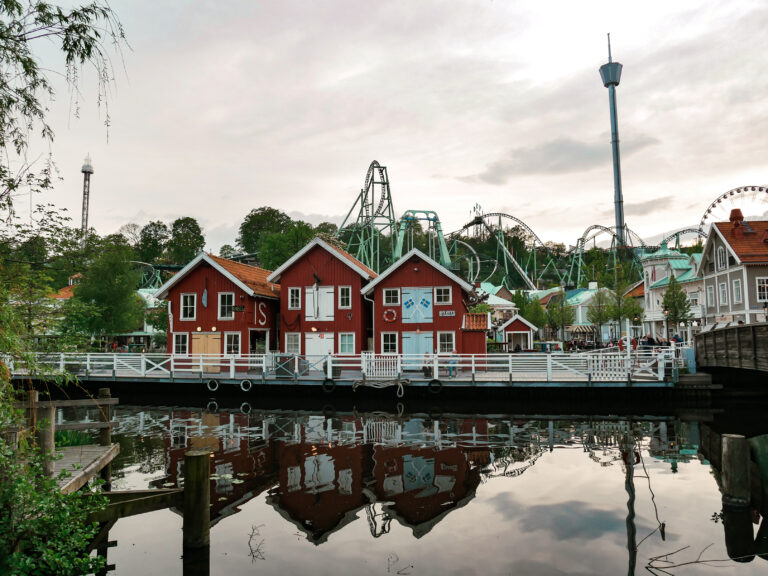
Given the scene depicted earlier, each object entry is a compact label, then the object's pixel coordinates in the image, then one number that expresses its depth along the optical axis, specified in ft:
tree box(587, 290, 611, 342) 174.19
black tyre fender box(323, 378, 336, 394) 89.25
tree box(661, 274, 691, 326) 147.54
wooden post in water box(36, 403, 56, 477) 27.32
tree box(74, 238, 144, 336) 156.76
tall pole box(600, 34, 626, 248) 328.90
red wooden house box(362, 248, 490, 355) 104.94
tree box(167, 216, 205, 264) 352.08
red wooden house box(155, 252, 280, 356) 111.75
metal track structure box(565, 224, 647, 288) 317.01
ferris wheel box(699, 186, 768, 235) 186.30
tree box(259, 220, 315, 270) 204.54
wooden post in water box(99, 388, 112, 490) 39.01
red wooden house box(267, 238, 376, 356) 109.81
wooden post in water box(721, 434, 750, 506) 34.17
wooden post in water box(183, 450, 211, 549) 26.99
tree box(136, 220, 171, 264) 372.58
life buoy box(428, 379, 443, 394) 86.07
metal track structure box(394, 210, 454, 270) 196.76
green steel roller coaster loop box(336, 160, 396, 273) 218.40
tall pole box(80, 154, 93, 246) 358.08
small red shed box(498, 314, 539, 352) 157.89
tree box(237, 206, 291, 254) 329.93
